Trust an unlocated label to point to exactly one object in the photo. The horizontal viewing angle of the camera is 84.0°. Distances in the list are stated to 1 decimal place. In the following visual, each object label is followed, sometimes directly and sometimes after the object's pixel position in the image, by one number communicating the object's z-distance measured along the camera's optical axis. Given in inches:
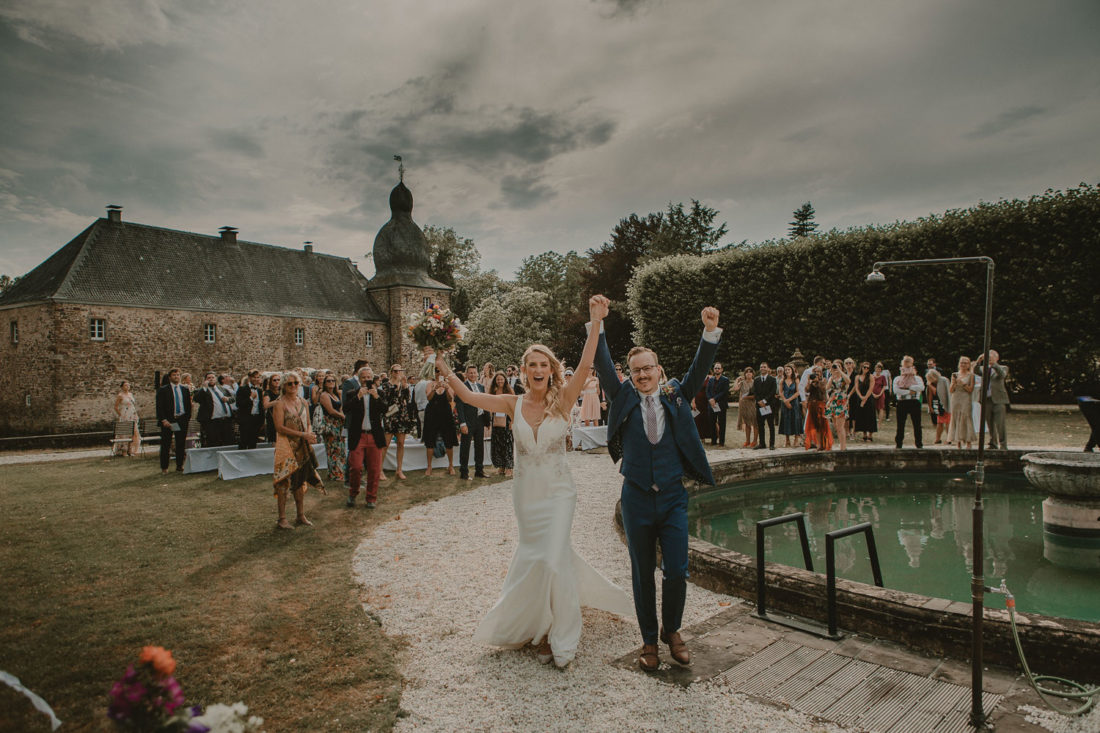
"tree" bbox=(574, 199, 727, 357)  1758.1
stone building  1224.8
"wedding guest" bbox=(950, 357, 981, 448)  520.4
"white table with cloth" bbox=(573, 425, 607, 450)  644.7
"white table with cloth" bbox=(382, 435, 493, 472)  512.4
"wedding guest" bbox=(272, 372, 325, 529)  318.7
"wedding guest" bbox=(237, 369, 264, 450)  513.7
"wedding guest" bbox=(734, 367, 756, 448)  610.2
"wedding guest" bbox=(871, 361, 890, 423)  623.6
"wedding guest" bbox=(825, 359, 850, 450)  549.0
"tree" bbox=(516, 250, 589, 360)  2509.8
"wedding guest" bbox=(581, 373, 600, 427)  705.6
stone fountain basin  287.0
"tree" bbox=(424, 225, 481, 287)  2475.4
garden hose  131.2
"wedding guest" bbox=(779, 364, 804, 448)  604.7
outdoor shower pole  129.4
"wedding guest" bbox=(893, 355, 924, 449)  541.6
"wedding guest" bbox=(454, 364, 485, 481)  469.4
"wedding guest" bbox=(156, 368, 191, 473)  521.0
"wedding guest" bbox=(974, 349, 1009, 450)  502.3
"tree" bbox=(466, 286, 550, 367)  2053.4
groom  162.6
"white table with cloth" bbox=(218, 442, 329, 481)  481.4
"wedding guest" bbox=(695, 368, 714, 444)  619.5
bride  168.9
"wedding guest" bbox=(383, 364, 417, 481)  426.1
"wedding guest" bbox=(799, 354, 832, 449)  558.9
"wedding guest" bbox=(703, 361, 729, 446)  615.5
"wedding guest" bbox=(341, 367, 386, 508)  376.2
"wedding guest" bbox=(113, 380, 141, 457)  677.3
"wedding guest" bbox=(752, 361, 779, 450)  590.6
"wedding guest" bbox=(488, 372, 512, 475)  451.8
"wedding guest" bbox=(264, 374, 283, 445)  459.6
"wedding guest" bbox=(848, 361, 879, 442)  608.7
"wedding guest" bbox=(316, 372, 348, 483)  417.1
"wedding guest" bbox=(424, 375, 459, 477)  469.7
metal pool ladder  178.5
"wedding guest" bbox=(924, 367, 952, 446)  570.6
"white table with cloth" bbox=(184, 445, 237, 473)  508.7
